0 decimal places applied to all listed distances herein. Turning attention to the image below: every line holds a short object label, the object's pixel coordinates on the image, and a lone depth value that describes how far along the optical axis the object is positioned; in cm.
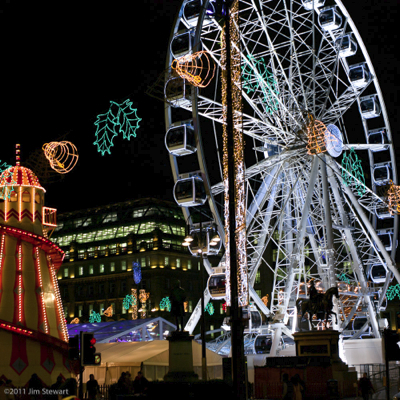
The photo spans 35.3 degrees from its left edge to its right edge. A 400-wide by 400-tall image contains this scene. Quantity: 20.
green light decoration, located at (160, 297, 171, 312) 7788
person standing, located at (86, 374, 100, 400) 2198
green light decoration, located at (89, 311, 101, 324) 8812
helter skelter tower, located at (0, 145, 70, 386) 2358
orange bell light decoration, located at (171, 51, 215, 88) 2273
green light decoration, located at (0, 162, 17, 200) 2578
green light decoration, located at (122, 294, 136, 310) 8275
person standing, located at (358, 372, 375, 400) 2250
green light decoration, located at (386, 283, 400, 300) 8032
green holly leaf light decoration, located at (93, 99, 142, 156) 1867
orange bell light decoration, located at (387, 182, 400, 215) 3513
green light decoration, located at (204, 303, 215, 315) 8848
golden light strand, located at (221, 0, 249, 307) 2001
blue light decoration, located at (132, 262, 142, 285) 8720
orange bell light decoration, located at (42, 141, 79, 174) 2439
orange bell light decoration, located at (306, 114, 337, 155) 3231
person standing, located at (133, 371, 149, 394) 1803
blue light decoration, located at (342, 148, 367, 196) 3712
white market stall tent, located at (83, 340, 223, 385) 2912
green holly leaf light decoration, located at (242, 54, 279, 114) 3300
